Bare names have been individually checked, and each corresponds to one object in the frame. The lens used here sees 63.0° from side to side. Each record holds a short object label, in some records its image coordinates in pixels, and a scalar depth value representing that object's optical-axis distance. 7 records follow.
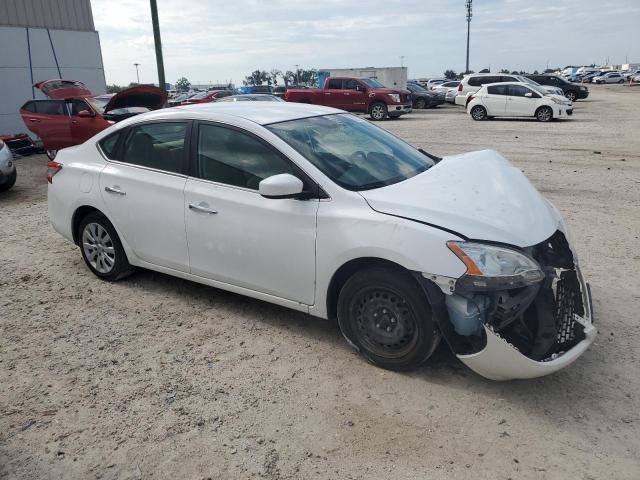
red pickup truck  22.95
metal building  16.97
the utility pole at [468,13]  73.88
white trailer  35.16
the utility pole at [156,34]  14.34
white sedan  2.92
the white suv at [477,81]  24.81
